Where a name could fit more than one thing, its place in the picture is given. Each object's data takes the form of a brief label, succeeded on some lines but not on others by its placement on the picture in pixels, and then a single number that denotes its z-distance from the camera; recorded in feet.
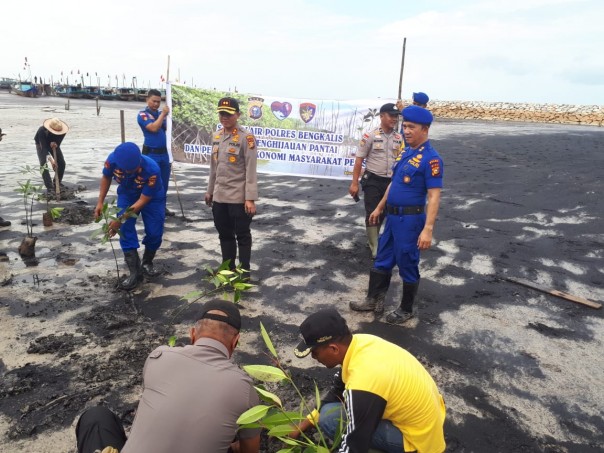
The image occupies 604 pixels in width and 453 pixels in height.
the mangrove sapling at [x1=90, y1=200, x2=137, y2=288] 13.69
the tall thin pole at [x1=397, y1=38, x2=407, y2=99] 27.21
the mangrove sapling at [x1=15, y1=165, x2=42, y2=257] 17.13
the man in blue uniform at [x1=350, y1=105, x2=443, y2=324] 11.51
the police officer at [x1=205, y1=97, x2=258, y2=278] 14.15
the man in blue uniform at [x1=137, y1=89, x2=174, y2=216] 20.56
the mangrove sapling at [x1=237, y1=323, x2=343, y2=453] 5.23
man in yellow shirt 6.11
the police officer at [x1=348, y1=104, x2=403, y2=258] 16.63
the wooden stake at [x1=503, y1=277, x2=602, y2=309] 14.55
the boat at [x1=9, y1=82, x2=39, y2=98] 175.11
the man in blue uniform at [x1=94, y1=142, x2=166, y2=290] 13.89
